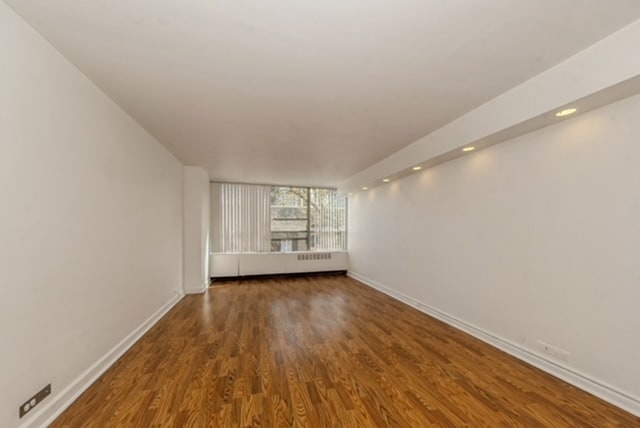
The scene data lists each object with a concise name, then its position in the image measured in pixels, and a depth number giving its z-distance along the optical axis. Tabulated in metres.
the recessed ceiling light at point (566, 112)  2.14
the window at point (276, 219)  6.84
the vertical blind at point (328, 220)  7.62
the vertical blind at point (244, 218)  6.84
